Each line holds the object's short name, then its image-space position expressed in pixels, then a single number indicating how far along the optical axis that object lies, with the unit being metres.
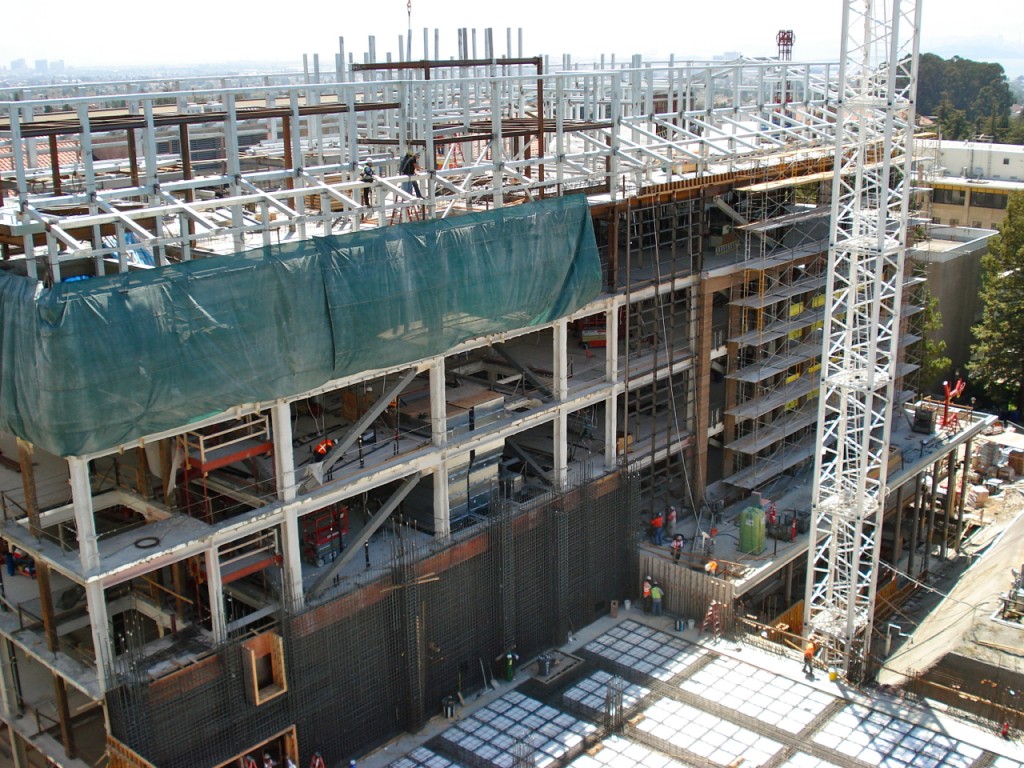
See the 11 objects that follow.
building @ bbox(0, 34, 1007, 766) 23.38
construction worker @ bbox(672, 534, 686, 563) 35.00
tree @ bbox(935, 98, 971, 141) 128.25
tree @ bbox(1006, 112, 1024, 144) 125.87
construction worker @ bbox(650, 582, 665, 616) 33.94
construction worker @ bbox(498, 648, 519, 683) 30.62
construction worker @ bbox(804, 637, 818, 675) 30.84
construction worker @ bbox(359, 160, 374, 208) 28.93
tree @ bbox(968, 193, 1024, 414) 58.22
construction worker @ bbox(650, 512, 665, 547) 36.44
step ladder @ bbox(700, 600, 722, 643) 33.00
